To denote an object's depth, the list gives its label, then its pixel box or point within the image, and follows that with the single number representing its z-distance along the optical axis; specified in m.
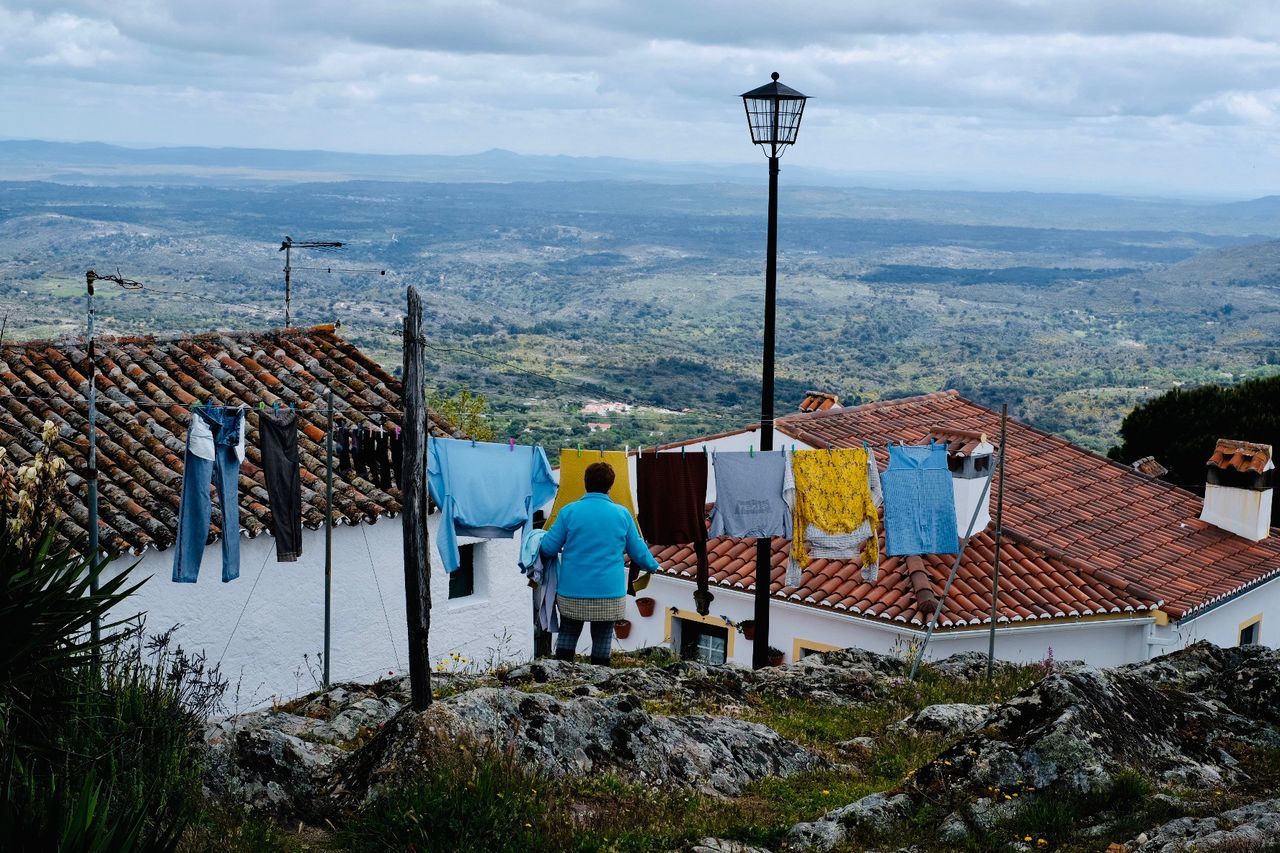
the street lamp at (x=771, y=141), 14.06
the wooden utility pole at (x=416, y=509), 8.21
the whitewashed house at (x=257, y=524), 14.91
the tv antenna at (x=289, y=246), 19.44
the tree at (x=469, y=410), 34.34
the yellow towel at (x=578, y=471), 13.02
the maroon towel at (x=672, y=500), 14.04
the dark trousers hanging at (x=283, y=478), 13.60
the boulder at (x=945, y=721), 10.21
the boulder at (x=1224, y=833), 6.27
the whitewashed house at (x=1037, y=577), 18.19
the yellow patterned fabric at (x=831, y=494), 14.37
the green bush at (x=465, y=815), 6.79
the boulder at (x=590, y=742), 7.64
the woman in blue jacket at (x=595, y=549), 9.98
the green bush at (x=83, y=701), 6.88
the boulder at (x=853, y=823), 7.21
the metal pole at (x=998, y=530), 12.80
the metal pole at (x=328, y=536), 12.84
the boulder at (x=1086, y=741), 7.82
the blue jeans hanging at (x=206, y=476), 13.04
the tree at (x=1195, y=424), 34.50
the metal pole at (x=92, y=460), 11.57
